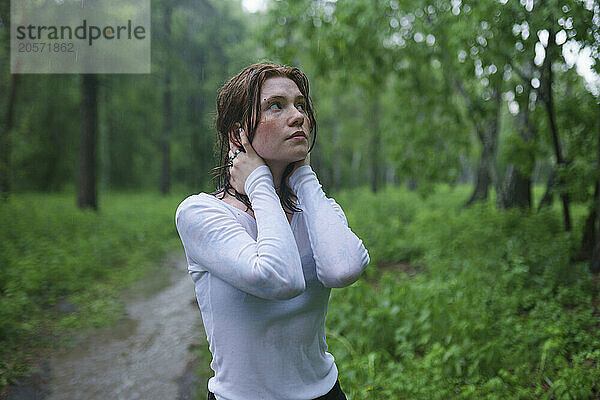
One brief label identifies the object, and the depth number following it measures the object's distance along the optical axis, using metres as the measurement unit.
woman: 1.32
